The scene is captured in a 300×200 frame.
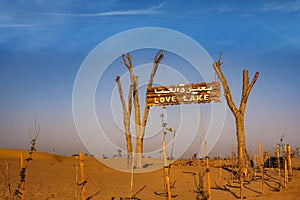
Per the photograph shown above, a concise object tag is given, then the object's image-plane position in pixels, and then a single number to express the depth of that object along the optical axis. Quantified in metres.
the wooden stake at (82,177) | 11.22
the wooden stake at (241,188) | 14.05
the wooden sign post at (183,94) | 19.42
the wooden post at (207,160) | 12.10
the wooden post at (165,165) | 11.08
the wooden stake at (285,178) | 16.46
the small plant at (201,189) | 10.03
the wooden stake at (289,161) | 17.34
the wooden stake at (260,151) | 15.39
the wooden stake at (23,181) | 10.31
